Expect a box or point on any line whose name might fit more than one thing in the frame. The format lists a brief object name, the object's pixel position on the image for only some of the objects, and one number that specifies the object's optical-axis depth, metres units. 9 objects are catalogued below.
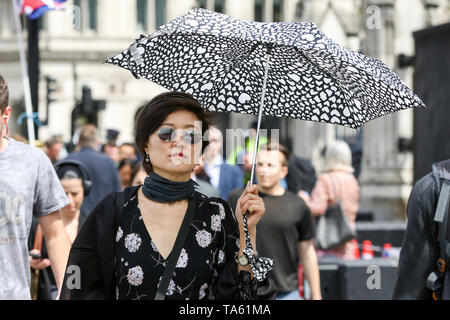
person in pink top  19.48
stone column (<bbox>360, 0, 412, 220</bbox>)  32.16
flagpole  23.45
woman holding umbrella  7.87
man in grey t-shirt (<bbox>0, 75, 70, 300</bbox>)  8.73
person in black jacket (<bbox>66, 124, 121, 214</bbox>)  21.19
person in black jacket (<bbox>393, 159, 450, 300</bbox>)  9.21
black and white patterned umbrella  9.21
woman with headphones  13.50
